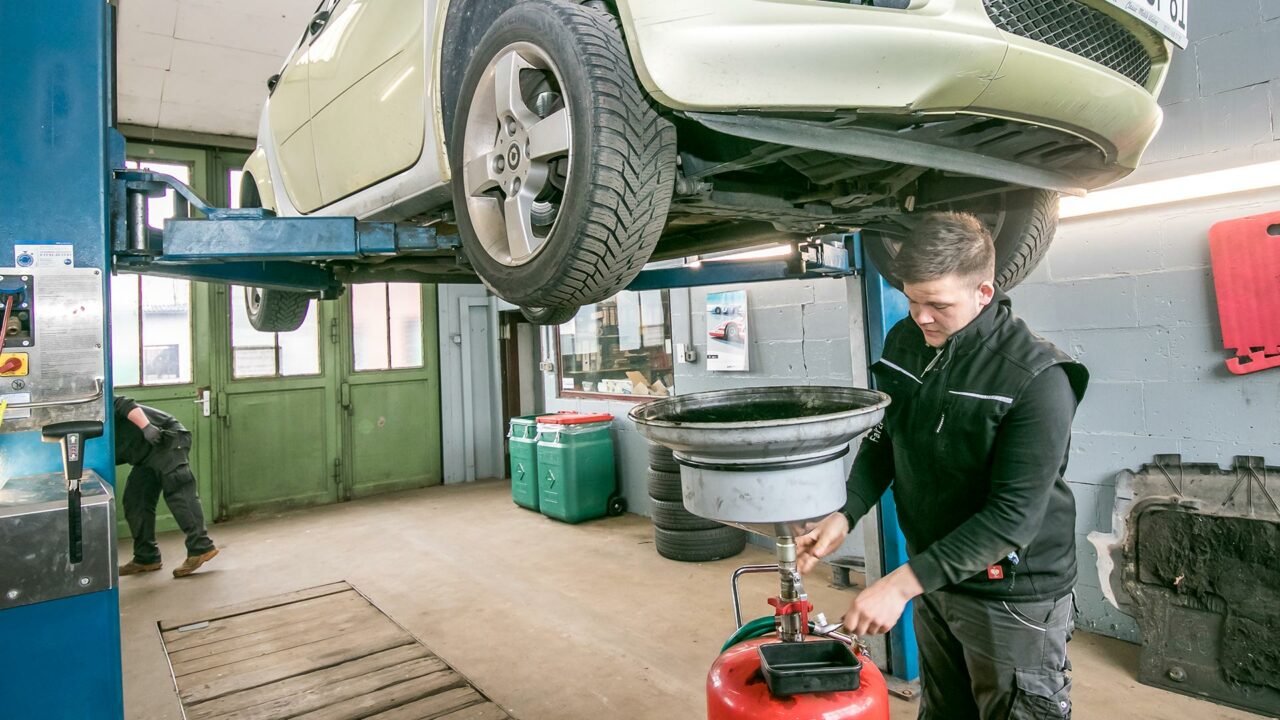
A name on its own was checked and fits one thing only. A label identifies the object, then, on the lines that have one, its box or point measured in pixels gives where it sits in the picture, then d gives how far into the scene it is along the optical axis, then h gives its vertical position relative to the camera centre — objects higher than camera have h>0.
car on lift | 1.17 +0.51
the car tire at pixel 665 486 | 4.53 -0.71
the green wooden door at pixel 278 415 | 6.34 -0.15
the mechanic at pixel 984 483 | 1.43 -0.27
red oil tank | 1.26 -0.62
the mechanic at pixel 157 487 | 4.62 -0.56
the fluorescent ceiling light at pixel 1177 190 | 2.62 +0.66
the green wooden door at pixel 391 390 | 7.04 +0.04
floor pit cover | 2.75 -1.23
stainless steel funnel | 1.25 -0.17
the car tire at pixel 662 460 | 4.67 -0.55
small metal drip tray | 1.28 -0.57
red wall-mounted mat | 2.59 +0.24
